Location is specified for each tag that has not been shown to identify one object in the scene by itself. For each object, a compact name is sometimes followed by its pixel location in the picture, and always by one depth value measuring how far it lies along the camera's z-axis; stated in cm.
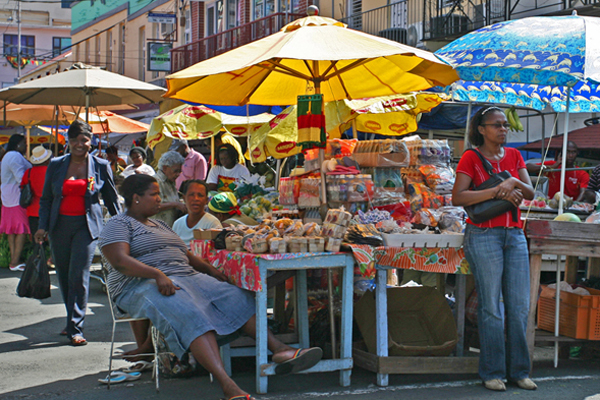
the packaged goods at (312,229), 481
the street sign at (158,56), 2300
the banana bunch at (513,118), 738
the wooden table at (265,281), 454
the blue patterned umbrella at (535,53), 500
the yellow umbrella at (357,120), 903
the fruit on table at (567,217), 536
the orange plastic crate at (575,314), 533
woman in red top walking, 612
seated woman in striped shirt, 434
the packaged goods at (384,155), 612
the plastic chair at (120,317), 474
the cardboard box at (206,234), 532
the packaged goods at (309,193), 591
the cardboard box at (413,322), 500
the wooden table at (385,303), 481
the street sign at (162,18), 2417
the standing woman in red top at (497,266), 470
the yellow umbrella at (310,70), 502
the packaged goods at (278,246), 461
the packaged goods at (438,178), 637
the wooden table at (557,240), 497
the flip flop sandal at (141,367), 522
